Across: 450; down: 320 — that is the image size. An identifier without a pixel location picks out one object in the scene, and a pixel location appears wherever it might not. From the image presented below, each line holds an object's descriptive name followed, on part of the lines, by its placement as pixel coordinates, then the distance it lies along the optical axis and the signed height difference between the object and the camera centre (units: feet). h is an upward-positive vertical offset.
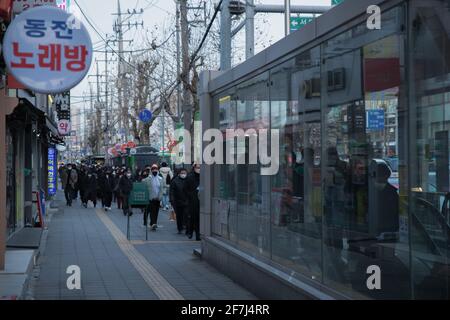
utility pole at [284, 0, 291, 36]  49.16 +11.06
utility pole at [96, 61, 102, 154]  246.78 +19.82
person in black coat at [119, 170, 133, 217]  77.00 -3.14
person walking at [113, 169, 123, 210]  86.53 -3.54
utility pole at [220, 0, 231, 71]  44.32 +8.30
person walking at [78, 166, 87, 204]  96.47 -3.34
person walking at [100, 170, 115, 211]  89.51 -3.83
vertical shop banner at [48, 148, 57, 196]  101.08 -1.79
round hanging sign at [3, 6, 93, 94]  23.22 +4.08
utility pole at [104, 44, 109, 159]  213.05 +17.68
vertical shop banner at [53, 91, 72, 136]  99.10 +8.60
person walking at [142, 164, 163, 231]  60.75 -3.35
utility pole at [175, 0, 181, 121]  86.12 +17.42
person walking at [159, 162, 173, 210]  78.77 -1.81
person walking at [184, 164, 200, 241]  52.85 -3.54
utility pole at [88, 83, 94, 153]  289.88 +18.28
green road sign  54.80 +11.82
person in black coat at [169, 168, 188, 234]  56.44 -3.15
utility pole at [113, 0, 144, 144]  167.77 +20.69
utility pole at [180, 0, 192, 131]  79.66 +13.87
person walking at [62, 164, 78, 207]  94.27 -2.97
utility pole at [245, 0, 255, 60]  47.92 +9.83
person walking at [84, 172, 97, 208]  91.32 -3.95
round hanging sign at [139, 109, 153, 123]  101.76 +7.29
